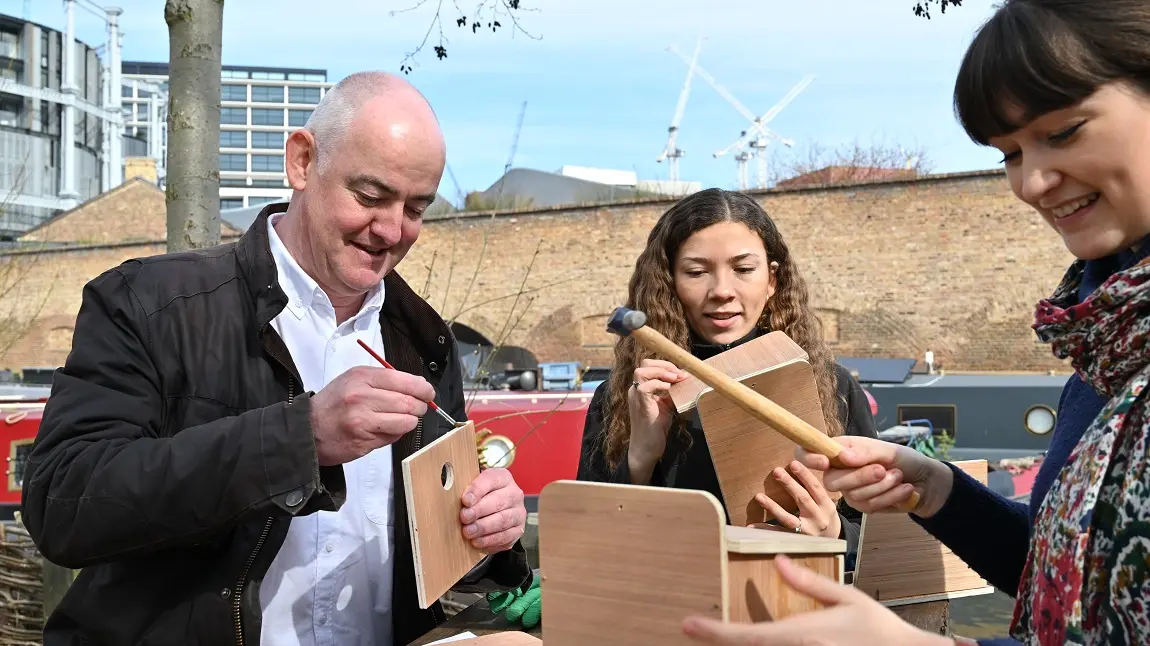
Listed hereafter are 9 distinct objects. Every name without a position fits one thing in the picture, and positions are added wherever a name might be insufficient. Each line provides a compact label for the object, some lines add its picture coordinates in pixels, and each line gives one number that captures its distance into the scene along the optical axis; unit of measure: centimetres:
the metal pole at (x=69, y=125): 5234
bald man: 147
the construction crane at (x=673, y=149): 5814
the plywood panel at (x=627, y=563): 108
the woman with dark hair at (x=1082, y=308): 104
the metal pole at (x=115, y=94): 5691
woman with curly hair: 230
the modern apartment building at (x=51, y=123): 5053
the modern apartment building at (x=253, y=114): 8100
